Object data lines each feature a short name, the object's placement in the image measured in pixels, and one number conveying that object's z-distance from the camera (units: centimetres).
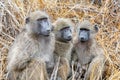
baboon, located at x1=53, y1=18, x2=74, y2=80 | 614
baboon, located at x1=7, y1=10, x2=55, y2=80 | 581
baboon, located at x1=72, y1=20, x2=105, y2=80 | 634
